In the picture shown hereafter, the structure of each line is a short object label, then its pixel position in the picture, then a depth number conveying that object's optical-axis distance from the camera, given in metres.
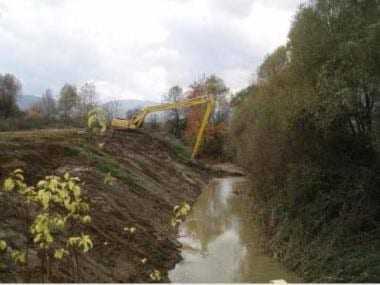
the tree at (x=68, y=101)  77.49
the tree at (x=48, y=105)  79.12
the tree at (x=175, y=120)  72.44
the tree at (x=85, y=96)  79.44
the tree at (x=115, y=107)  90.32
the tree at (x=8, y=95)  53.28
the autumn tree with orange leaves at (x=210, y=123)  66.62
